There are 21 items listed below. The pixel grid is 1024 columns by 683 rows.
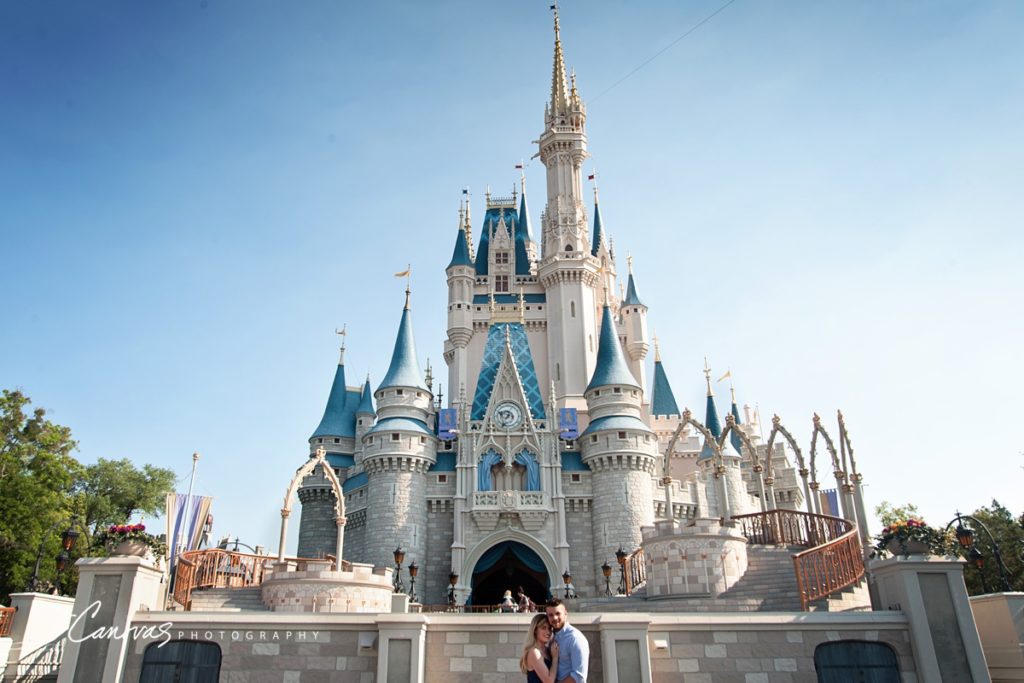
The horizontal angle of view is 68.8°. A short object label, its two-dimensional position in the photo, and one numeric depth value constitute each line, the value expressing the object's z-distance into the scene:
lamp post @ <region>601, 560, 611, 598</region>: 28.81
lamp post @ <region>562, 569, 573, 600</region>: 31.97
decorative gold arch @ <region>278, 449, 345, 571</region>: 22.41
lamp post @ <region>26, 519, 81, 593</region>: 18.21
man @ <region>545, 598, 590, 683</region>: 6.71
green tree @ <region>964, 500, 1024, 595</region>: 33.45
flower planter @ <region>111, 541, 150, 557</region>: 12.22
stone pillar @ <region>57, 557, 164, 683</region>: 11.02
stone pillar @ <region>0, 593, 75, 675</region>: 14.66
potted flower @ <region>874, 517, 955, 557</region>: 11.88
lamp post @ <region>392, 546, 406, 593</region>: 29.64
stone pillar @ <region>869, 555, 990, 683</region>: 10.95
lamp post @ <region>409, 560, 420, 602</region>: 29.68
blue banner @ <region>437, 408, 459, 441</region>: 38.69
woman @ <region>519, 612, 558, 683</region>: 6.79
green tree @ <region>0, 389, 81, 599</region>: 28.45
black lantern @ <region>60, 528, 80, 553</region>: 18.23
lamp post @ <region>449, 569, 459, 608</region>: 31.75
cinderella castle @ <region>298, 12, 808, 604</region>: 34.34
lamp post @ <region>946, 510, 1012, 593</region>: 17.61
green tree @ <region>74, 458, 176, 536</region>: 45.50
